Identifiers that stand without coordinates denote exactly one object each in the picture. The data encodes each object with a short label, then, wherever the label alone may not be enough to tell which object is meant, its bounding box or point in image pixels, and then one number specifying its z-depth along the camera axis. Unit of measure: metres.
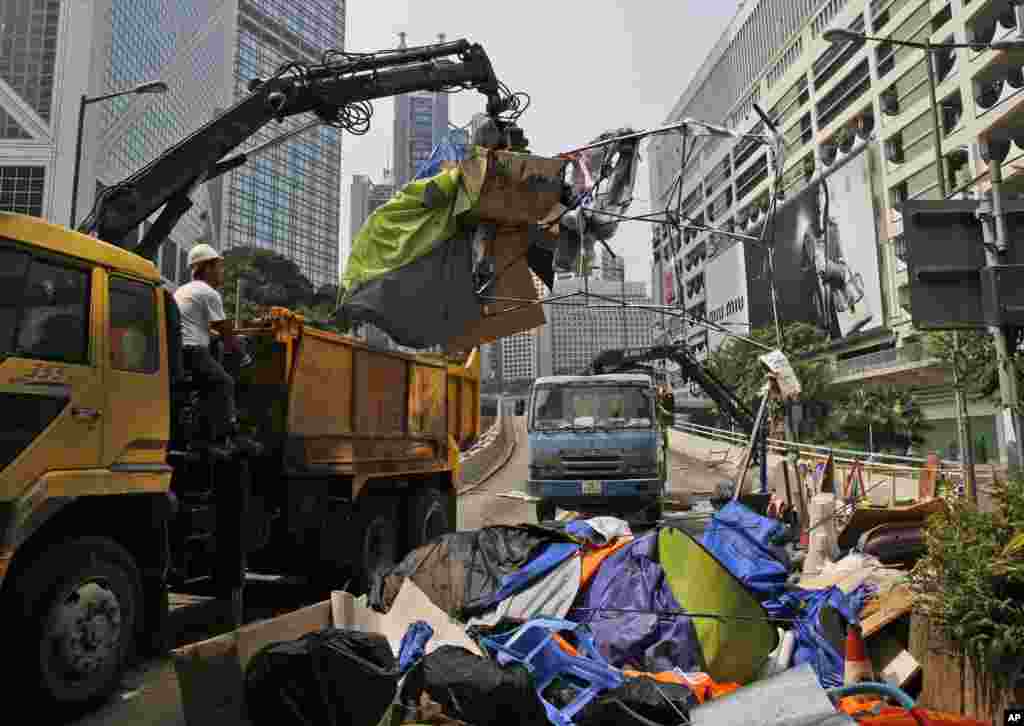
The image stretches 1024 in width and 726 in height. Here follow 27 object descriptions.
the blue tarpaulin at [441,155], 6.94
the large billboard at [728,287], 66.12
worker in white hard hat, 5.23
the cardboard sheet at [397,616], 4.36
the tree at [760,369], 34.03
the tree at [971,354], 10.62
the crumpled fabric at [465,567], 4.99
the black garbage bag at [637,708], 3.11
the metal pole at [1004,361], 5.25
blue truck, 10.92
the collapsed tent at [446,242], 6.36
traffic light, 5.11
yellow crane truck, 3.84
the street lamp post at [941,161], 8.14
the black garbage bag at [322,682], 3.34
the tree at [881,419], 32.75
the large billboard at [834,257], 48.41
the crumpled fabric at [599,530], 5.70
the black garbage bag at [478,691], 3.25
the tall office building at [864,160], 36.25
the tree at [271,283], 43.75
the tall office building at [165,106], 40.03
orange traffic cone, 3.85
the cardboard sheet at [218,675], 3.58
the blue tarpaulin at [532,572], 4.91
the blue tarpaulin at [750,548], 5.01
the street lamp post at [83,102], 13.75
